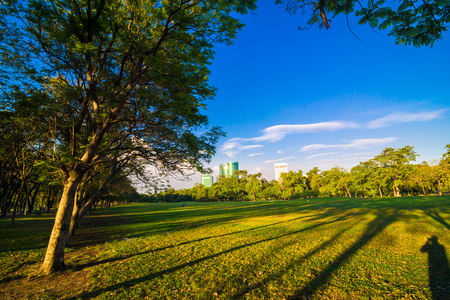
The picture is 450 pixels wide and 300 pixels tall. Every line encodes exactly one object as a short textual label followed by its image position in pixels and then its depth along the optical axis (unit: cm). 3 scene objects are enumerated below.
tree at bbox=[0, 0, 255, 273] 607
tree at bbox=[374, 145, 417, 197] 5351
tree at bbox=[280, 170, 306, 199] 7469
